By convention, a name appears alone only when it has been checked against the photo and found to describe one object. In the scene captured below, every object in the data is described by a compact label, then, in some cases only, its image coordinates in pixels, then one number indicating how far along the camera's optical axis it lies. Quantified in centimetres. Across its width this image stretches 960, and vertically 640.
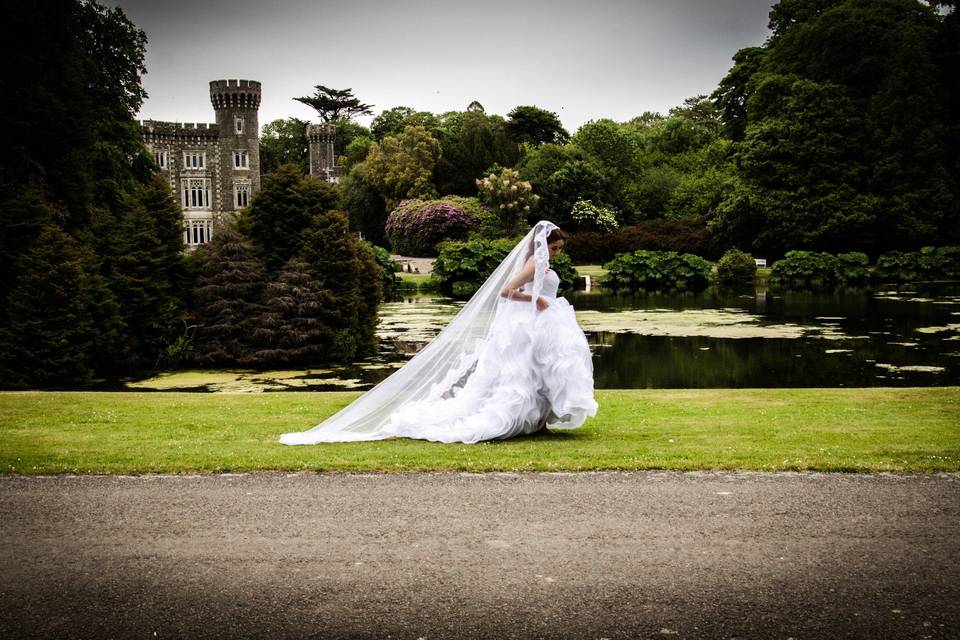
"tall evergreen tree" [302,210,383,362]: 2188
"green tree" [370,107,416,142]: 9525
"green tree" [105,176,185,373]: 2069
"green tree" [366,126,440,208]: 7138
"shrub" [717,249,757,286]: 5019
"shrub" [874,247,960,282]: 4866
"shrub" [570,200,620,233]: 6425
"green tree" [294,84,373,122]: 10631
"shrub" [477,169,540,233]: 6012
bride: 894
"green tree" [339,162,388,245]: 7506
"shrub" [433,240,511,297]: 4856
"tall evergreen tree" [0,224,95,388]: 1773
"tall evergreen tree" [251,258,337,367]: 2105
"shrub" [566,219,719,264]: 5894
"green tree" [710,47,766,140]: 6038
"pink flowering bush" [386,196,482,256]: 6406
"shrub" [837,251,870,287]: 4894
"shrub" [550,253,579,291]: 4943
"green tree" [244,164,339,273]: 2258
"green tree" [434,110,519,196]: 7438
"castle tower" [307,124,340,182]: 9325
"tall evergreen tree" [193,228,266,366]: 2122
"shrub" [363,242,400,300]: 4581
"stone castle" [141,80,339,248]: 8012
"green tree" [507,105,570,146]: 8200
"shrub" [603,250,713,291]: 5094
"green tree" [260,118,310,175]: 9925
